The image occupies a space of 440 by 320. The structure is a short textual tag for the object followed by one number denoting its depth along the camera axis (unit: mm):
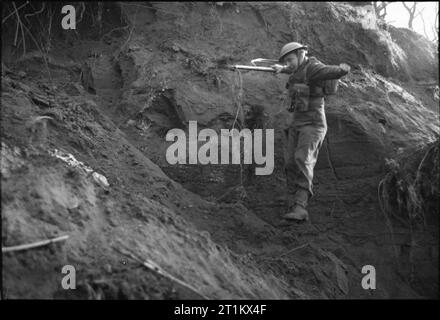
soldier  6648
